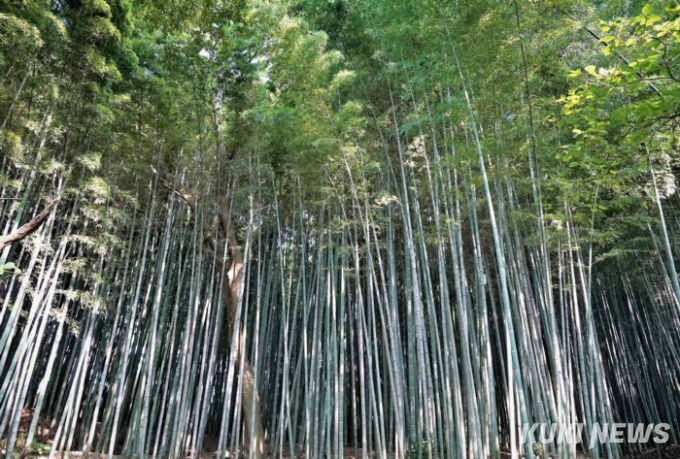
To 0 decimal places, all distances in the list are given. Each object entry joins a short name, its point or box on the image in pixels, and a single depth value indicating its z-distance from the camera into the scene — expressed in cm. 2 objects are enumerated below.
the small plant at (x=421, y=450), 387
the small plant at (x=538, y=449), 333
